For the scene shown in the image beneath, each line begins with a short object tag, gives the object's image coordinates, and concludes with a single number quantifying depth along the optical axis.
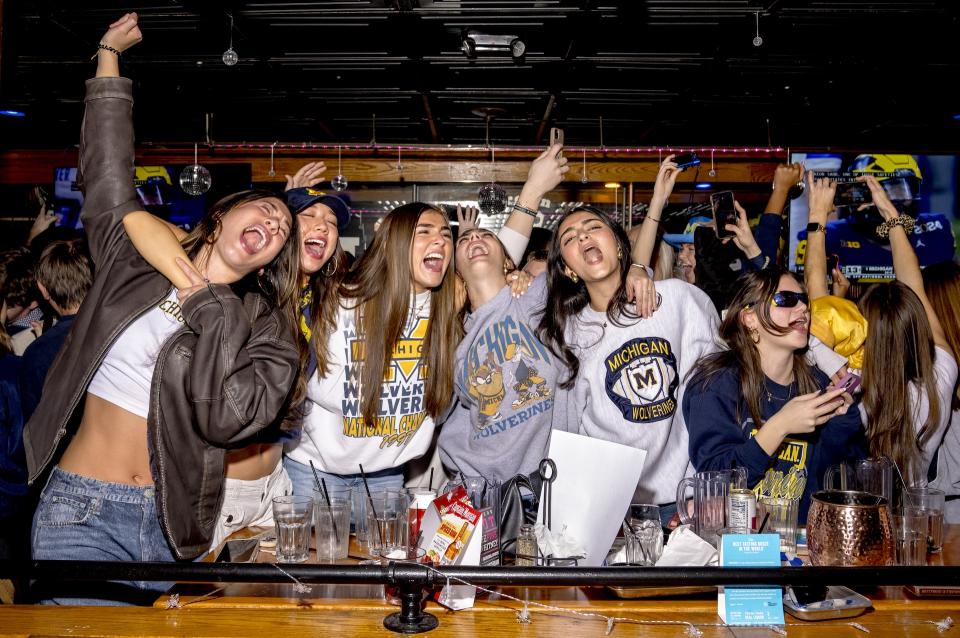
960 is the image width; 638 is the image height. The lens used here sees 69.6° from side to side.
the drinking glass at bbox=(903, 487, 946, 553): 1.98
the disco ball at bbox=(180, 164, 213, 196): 5.15
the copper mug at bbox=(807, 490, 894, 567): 1.69
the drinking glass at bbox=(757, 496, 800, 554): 2.01
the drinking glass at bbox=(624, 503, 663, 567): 1.92
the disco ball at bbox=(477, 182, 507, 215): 4.78
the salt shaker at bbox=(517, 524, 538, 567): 1.91
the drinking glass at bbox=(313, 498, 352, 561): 1.97
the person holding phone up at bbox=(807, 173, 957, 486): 2.92
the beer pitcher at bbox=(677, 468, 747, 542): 1.95
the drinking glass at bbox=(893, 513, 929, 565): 1.93
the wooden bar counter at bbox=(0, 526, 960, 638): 1.58
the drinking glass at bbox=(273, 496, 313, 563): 1.96
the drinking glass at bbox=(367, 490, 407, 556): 1.92
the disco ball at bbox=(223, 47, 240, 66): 5.06
